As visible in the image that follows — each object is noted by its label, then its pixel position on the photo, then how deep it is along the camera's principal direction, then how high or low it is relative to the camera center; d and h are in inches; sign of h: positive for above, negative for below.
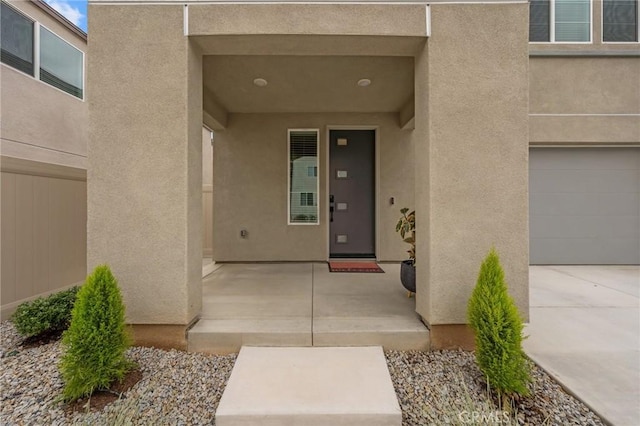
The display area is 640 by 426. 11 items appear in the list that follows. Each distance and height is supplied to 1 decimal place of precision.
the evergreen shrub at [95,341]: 75.2 -33.0
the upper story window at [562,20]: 212.8 +138.3
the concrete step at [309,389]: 69.5 -45.7
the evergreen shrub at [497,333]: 75.9 -31.7
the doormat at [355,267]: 183.3 -34.2
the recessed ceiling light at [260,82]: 154.1 +69.3
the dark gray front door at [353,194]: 215.5 +13.9
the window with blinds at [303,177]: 211.2 +25.7
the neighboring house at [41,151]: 126.5 +40.1
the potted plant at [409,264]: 127.4 -22.8
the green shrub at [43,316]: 102.5 -35.8
